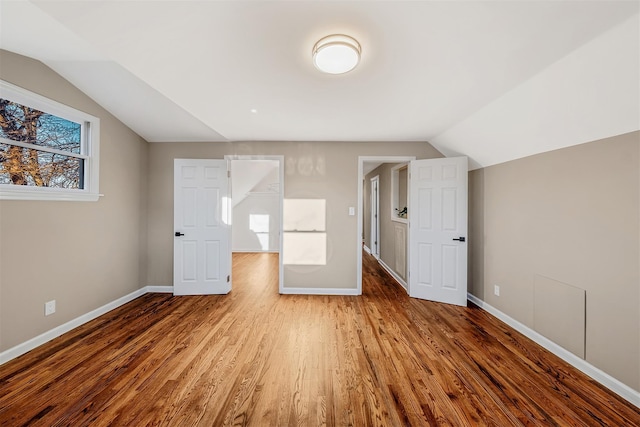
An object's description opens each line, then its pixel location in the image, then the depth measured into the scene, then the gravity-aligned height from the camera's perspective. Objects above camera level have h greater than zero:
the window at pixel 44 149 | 2.17 +0.62
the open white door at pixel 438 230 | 3.33 -0.20
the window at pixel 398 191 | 4.98 +0.46
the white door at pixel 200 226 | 3.66 -0.19
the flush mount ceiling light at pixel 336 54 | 1.58 +1.03
